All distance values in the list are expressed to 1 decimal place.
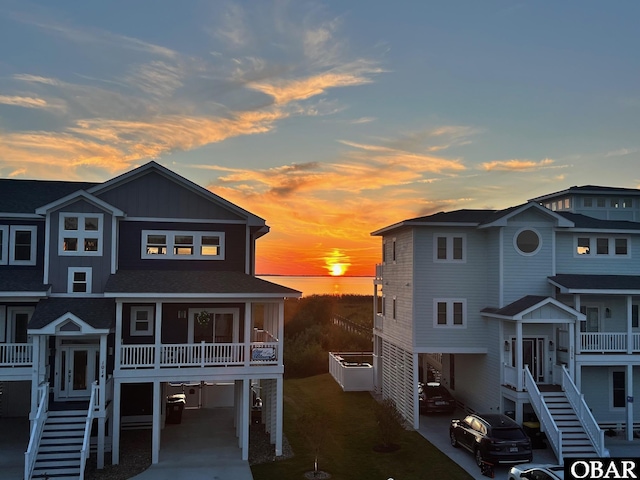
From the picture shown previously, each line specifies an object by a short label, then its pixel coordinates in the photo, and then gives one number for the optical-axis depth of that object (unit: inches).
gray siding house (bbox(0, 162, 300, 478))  780.0
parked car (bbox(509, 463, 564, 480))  589.0
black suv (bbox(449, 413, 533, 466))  725.3
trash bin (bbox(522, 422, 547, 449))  836.0
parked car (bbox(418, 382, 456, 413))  1063.6
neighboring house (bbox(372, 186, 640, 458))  928.3
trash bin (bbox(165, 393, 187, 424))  978.1
